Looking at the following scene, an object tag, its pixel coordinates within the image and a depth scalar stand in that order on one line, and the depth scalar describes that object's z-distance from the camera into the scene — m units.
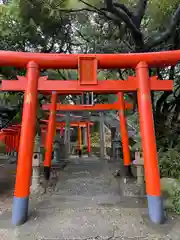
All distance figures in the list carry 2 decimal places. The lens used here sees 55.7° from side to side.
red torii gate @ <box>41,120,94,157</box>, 10.48
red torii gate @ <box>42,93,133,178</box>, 5.47
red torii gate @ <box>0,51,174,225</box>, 3.00
